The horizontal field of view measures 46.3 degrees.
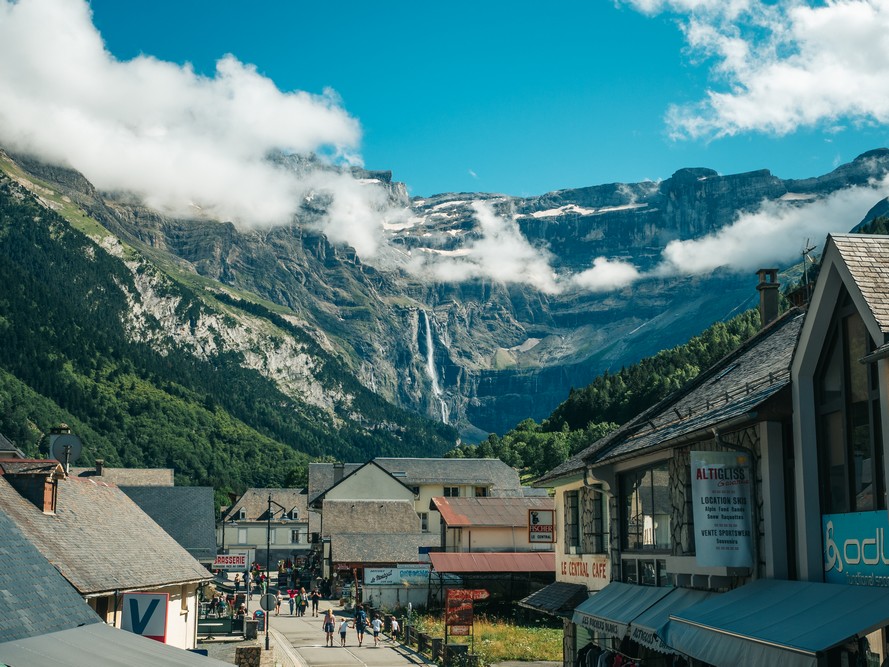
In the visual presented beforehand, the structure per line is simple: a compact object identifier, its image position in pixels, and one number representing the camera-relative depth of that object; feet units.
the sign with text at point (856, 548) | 44.57
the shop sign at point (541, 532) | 124.31
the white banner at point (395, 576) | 198.29
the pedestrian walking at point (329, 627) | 155.02
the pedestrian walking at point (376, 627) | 165.42
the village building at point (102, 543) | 79.71
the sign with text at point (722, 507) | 57.31
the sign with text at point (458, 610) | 128.77
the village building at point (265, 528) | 392.06
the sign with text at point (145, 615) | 84.43
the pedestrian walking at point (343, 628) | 152.41
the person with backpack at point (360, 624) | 159.02
